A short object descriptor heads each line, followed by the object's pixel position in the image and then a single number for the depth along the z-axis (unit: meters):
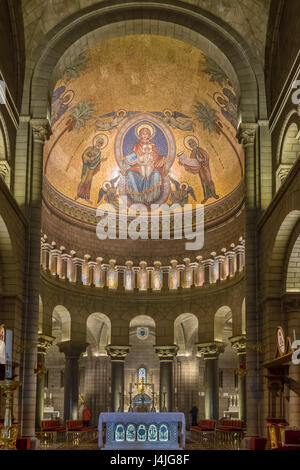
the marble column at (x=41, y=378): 29.70
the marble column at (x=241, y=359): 30.17
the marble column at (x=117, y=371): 35.16
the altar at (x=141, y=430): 20.86
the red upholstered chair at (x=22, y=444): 16.95
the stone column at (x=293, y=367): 19.88
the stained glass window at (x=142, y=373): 42.61
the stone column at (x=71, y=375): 33.25
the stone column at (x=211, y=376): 33.22
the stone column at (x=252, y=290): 22.08
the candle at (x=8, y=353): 17.06
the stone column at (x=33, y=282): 21.73
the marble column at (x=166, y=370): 35.34
